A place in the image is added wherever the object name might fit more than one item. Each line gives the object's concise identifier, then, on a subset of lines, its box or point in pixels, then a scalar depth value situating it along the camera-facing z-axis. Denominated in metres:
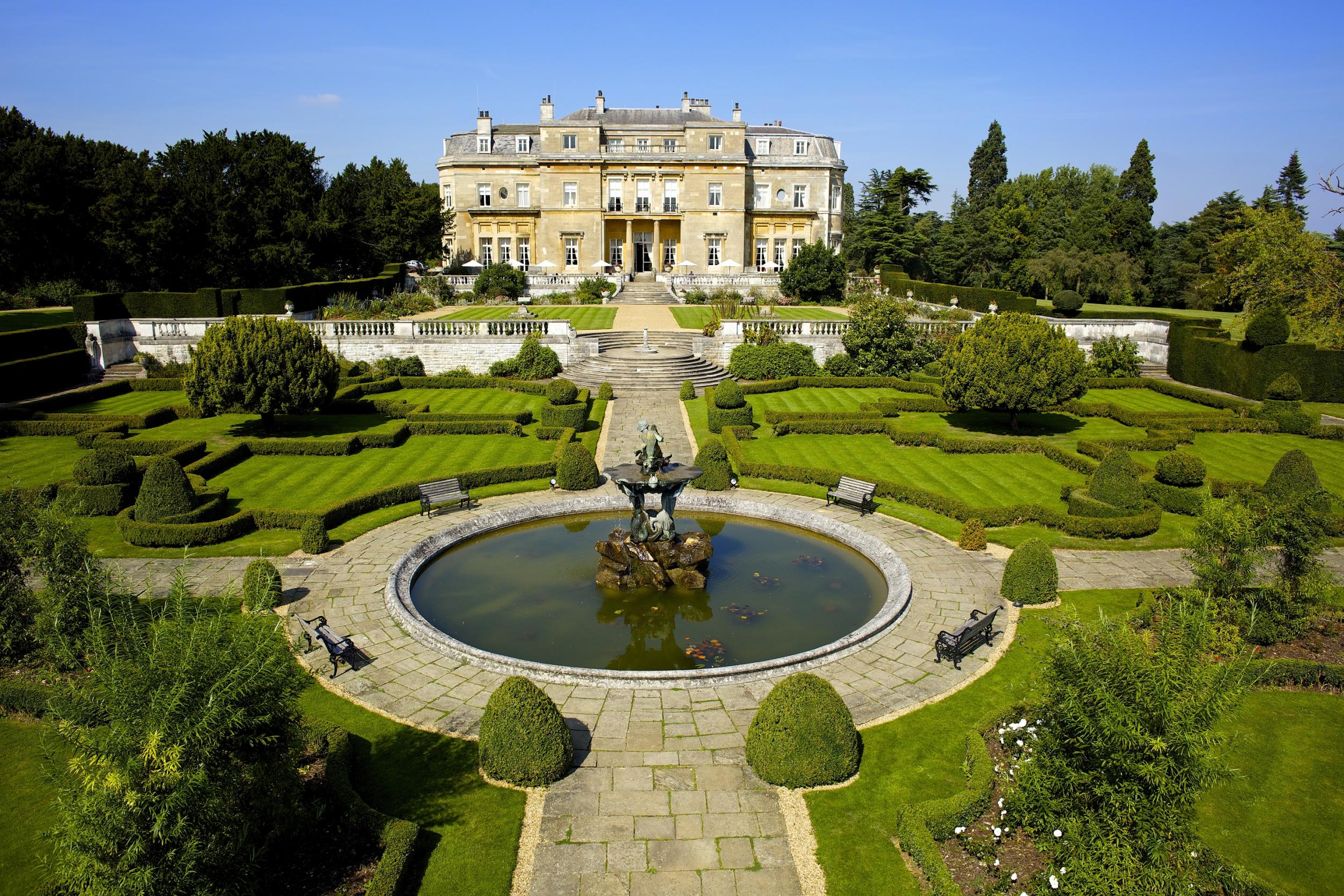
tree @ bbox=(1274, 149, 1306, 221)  74.19
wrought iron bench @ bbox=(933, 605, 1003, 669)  13.71
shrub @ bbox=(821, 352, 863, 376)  39.50
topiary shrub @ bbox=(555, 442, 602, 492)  23.50
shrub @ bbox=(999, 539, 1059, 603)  16.17
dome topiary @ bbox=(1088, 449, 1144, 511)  20.55
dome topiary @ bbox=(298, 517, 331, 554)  18.64
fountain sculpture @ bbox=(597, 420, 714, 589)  17.59
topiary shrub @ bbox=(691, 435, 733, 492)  23.53
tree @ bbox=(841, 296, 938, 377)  38.69
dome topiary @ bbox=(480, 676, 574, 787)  10.42
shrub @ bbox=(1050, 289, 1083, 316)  46.94
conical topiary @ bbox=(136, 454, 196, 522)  19.50
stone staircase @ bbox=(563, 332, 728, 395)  37.09
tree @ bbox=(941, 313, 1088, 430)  27.36
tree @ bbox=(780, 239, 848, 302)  55.72
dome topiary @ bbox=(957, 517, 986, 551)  19.30
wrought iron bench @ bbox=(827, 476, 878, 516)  21.81
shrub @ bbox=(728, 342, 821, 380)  38.53
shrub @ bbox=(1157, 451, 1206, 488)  21.89
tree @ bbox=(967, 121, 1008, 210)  88.38
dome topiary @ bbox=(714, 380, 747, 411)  30.03
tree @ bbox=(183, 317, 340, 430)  26.69
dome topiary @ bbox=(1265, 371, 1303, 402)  30.19
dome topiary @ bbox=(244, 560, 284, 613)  14.41
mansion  68.06
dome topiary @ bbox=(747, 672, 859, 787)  10.54
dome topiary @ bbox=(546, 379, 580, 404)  30.06
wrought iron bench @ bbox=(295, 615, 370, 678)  13.41
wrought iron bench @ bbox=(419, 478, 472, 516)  21.66
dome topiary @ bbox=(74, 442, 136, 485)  21.25
